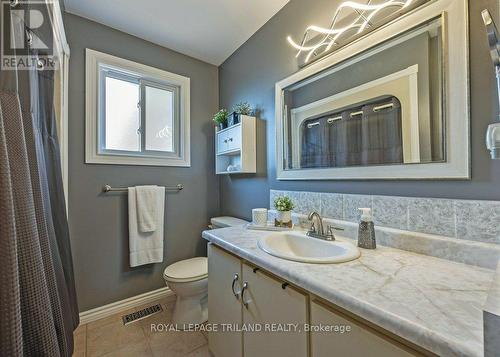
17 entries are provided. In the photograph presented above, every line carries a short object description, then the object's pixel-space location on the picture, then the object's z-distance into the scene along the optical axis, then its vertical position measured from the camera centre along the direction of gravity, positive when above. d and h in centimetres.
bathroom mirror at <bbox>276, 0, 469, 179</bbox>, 82 +37
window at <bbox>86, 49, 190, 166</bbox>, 169 +64
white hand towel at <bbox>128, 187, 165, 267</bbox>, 177 -48
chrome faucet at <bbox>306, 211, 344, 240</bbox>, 108 -27
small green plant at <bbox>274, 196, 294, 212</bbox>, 136 -16
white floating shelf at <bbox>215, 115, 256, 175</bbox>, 174 +33
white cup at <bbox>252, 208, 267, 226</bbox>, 138 -24
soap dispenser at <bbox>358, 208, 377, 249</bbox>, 95 -24
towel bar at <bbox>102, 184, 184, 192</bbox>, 172 -5
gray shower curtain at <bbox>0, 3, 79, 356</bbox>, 48 -15
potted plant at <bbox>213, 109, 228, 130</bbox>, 198 +59
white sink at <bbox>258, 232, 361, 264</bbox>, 82 -32
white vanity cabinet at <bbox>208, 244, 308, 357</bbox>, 76 -56
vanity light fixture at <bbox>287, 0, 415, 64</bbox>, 101 +84
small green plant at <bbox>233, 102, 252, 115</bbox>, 181 +63
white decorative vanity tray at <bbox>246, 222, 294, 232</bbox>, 130 -29
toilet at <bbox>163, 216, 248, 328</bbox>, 152 -80
